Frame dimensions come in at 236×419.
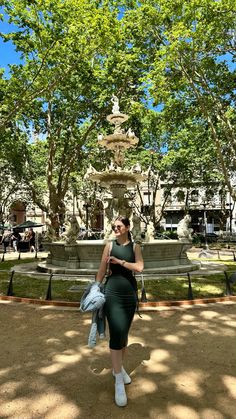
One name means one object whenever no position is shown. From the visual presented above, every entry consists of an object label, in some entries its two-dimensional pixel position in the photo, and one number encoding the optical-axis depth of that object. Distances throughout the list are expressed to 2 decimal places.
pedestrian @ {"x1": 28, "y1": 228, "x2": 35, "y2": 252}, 27.95
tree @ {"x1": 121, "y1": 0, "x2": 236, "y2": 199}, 14.82
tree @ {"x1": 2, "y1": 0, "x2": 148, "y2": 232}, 15.24
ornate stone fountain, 12.49
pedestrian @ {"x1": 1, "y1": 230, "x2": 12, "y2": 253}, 27.80
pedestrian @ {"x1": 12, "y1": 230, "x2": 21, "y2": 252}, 31.28
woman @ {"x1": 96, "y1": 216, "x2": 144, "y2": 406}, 3.59
